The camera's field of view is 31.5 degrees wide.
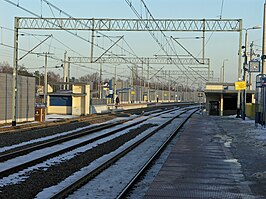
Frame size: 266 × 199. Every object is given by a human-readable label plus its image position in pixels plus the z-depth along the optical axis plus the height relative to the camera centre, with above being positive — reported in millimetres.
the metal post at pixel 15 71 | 30047 +1254
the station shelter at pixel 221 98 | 58938 -645
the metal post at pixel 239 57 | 42788 +3437
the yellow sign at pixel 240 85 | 42156 +757
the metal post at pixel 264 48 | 34219 +3415
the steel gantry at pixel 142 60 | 59469 +4272
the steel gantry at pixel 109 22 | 34781 +5233
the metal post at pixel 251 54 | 52894 +4484
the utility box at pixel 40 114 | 38250 -1884
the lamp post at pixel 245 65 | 43844 +2830
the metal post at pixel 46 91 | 49012 -10
